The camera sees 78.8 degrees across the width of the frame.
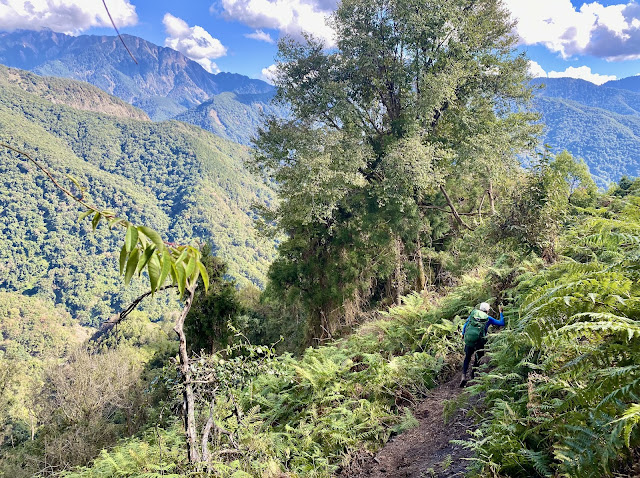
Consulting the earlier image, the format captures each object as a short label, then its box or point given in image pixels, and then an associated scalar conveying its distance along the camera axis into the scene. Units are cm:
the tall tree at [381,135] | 1505
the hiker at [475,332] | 584
